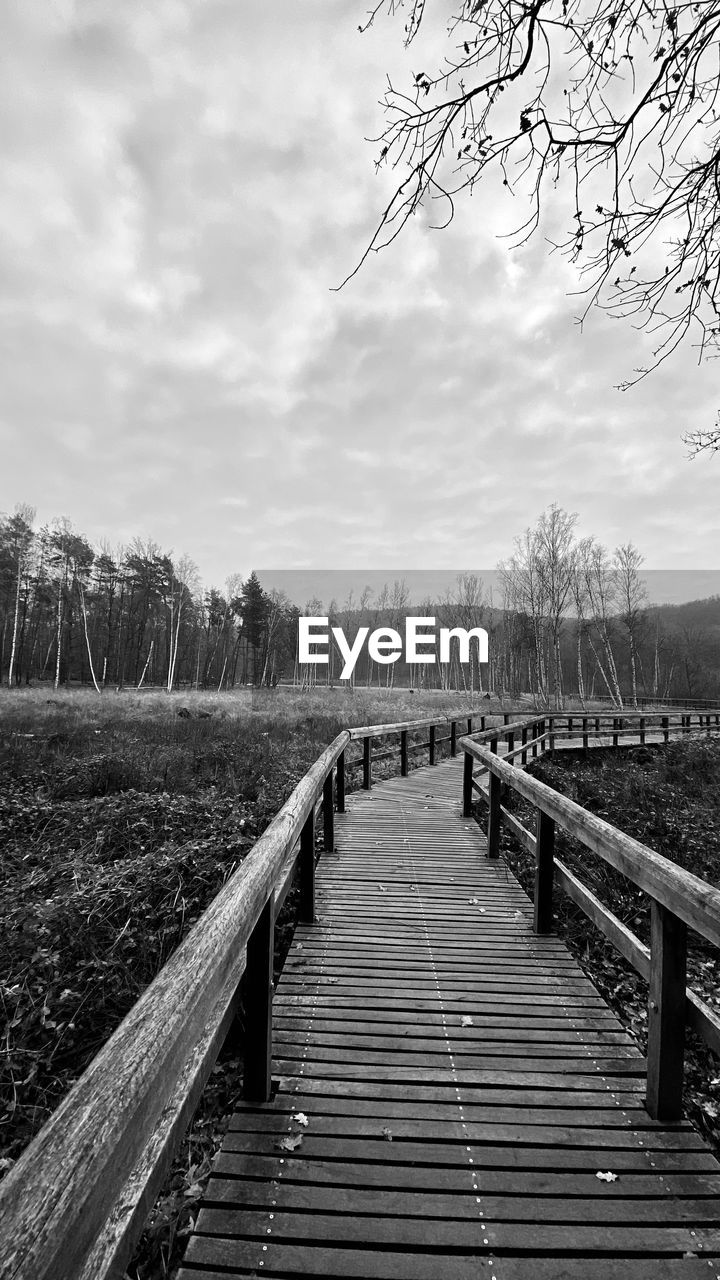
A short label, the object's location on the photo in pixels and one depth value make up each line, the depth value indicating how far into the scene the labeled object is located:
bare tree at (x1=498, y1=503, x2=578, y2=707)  31.00
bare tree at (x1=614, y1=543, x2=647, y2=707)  34.94
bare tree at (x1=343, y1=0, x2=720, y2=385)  2.13
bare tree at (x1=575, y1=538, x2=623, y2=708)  36.31
